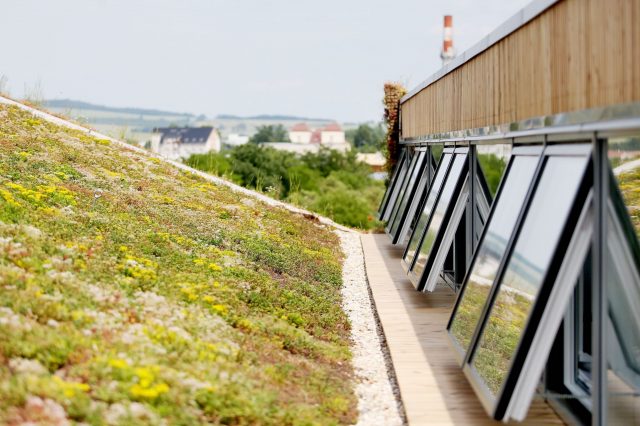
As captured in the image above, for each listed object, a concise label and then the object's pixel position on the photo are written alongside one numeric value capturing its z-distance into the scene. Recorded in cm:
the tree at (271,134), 13219
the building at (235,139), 14759
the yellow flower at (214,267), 929
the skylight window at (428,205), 1039
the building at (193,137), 12875
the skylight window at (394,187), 1827
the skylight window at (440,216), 908
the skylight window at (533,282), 468
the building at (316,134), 16562
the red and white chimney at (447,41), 2616
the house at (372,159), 7071
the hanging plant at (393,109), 1998
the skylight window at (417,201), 1338
